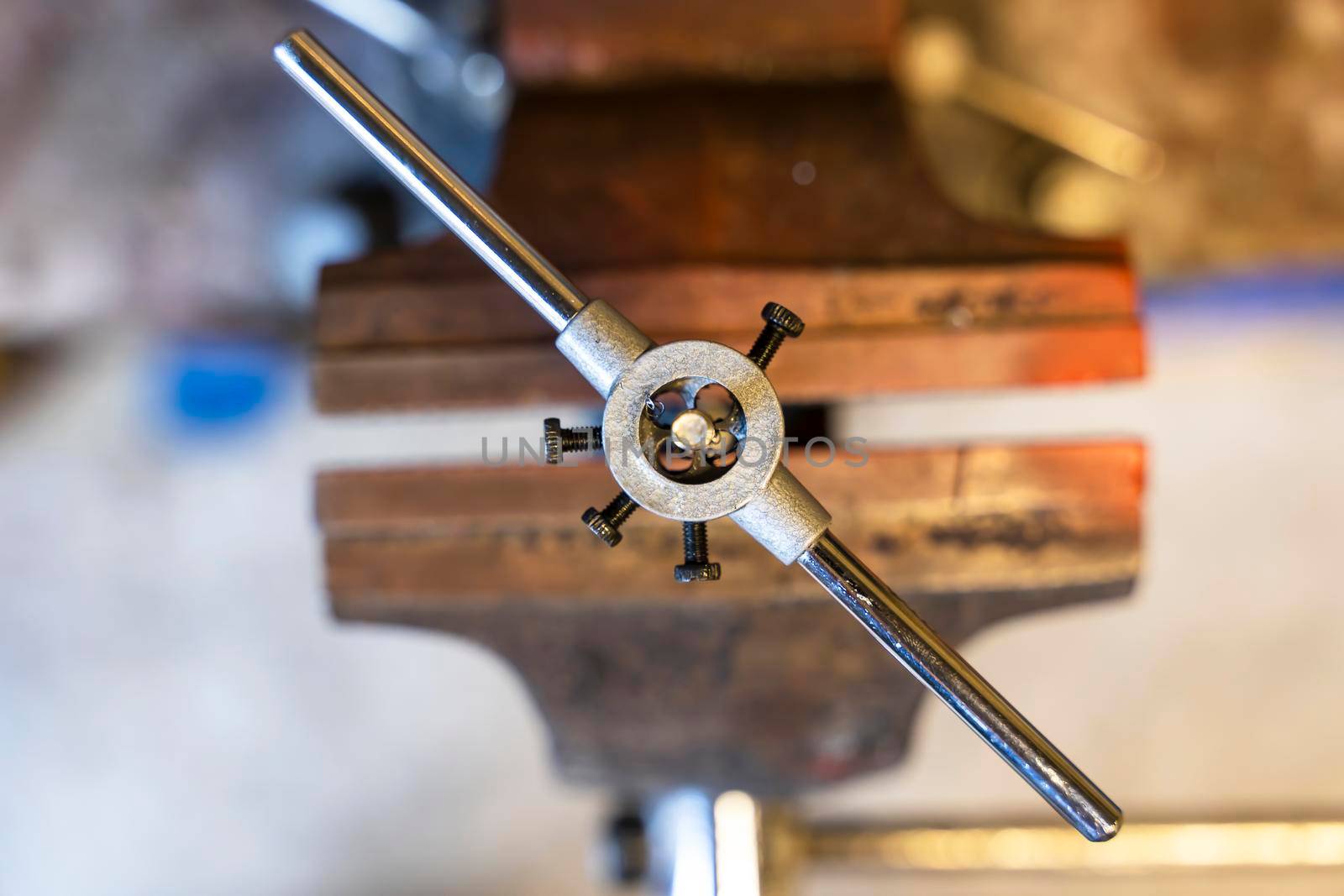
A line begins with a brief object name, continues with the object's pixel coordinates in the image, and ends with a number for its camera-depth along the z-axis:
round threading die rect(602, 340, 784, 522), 0.31
